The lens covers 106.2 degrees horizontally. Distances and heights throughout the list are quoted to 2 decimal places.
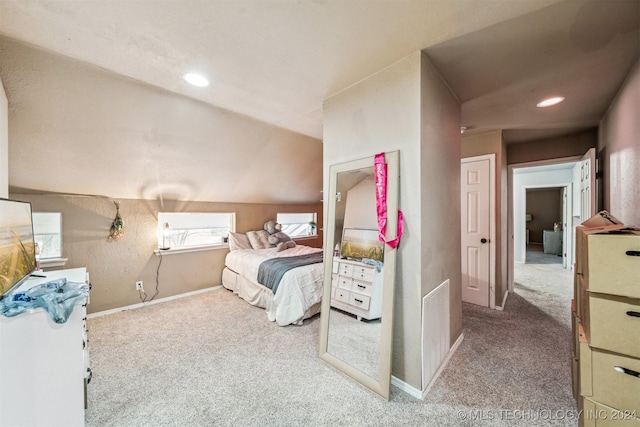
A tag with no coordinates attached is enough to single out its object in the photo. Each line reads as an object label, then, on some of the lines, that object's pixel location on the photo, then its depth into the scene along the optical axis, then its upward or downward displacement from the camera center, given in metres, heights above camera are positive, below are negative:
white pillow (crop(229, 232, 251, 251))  4.36 -0.51
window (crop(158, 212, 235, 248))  3.86 -0.25
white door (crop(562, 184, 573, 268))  5.35 -0.35
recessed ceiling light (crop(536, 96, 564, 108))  2.34 +1.12
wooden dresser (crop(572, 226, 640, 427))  1.19 -0.61
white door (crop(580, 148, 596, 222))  2.54 +0.32
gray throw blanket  3.04 -0.71
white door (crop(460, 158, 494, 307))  3.26 -0.23
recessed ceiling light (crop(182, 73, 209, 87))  2.08 +1.21
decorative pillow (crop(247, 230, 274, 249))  4.49 -0.49
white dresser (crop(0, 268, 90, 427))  1.13 -0.78
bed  2.86 -0.93
